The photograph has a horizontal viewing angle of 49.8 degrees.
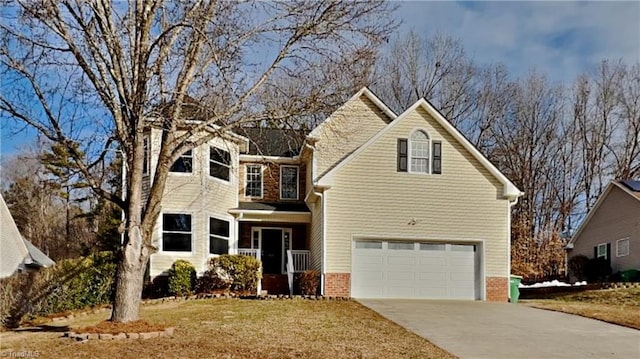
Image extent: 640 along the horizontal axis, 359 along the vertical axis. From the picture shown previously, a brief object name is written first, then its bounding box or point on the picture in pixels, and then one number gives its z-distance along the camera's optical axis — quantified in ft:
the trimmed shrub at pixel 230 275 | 71.10
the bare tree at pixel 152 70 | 40.91
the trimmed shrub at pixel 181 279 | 69.36
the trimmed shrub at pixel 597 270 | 95.66
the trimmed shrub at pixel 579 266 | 98.17
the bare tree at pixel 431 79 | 118.52
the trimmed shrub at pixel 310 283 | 68.23
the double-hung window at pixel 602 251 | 97.38
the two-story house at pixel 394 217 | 69.51
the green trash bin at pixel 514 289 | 71.82
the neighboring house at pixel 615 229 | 89.81
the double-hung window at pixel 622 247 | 91.54
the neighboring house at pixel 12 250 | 79.61
